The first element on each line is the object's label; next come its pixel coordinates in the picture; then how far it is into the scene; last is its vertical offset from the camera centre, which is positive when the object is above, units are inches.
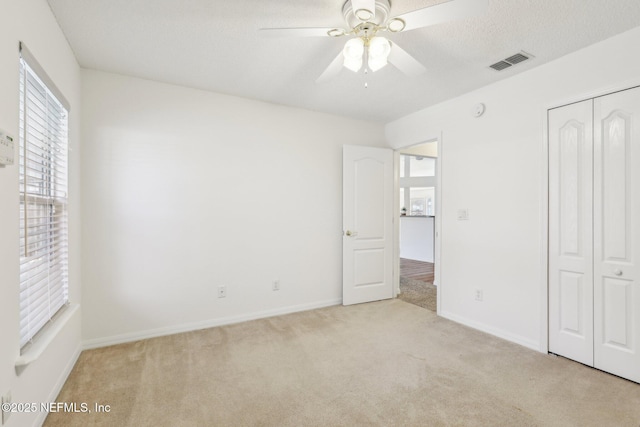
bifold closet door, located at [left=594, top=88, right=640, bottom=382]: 85.7 -5.9
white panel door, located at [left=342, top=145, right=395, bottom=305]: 158.4 -6.2
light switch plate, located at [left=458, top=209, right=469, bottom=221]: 130.6 -0.9
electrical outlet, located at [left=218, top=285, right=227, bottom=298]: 130.1 -33.6
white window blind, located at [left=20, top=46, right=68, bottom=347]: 64.5 +2.6
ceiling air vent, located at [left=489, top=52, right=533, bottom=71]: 97.8 +50.4
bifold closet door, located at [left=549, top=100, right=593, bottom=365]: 95.0 -6.3
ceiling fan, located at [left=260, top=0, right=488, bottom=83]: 58.5 +39.6
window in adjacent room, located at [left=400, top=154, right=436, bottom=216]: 345.7 +29.9
